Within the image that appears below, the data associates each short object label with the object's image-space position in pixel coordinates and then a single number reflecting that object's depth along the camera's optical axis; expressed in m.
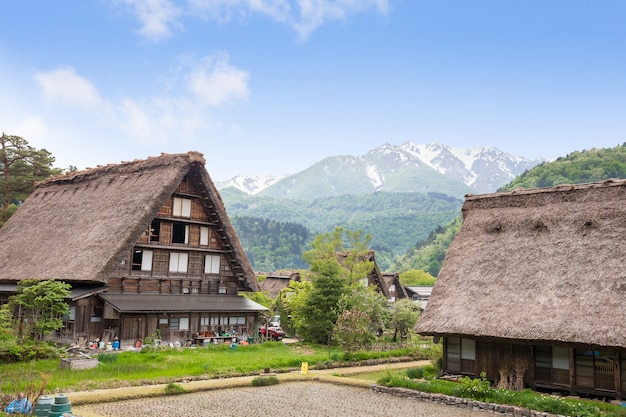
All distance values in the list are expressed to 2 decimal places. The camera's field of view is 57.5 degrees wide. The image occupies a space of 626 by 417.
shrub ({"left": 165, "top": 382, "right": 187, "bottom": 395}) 19.00
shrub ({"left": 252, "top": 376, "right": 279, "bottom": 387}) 21.81
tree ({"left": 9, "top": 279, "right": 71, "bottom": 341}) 25.08
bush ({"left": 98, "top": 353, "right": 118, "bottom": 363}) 23.84
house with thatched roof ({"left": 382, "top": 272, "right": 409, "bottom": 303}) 64.25
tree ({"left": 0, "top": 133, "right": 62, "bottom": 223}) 48.16
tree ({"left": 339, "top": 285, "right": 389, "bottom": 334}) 34.03
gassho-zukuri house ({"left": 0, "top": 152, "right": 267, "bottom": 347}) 29.42
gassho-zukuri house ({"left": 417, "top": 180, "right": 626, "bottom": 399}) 19.20
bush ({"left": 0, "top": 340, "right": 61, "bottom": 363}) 21.73
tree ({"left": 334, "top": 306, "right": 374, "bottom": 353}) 28.73
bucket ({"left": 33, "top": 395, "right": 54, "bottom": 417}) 13.12
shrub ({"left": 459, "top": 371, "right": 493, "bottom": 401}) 18.94
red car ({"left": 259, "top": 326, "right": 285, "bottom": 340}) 39.15
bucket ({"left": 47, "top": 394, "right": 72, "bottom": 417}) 13.17
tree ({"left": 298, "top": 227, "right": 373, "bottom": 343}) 35.28
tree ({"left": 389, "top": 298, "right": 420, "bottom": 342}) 35.72
